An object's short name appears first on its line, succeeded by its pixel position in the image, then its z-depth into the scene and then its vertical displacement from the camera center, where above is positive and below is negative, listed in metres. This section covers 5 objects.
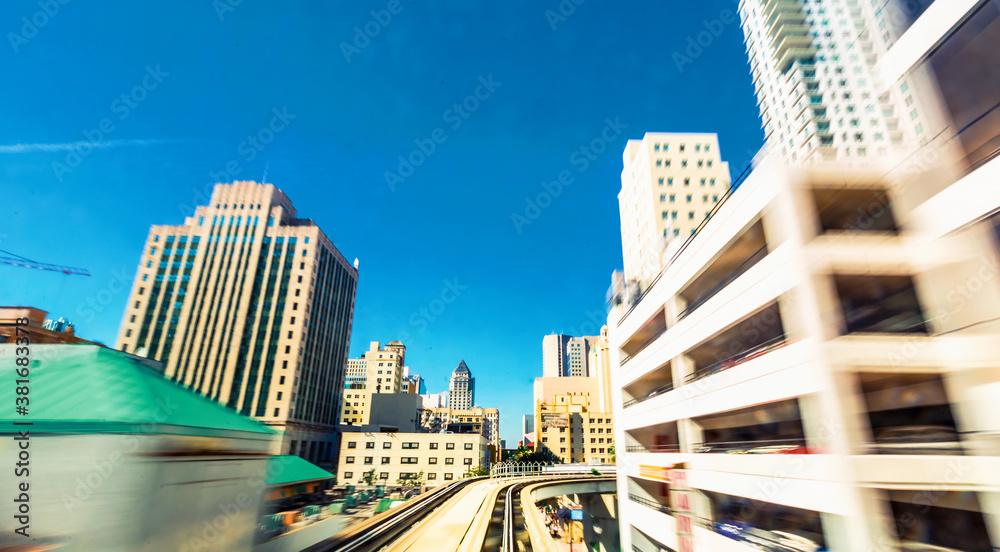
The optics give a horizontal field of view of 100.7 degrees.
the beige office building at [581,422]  109.38 -0.41
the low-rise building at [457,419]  148.64 +0.09
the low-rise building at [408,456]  69.69 -5.99
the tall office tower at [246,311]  63.31 +16.17
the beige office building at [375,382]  125.38 +10.61
